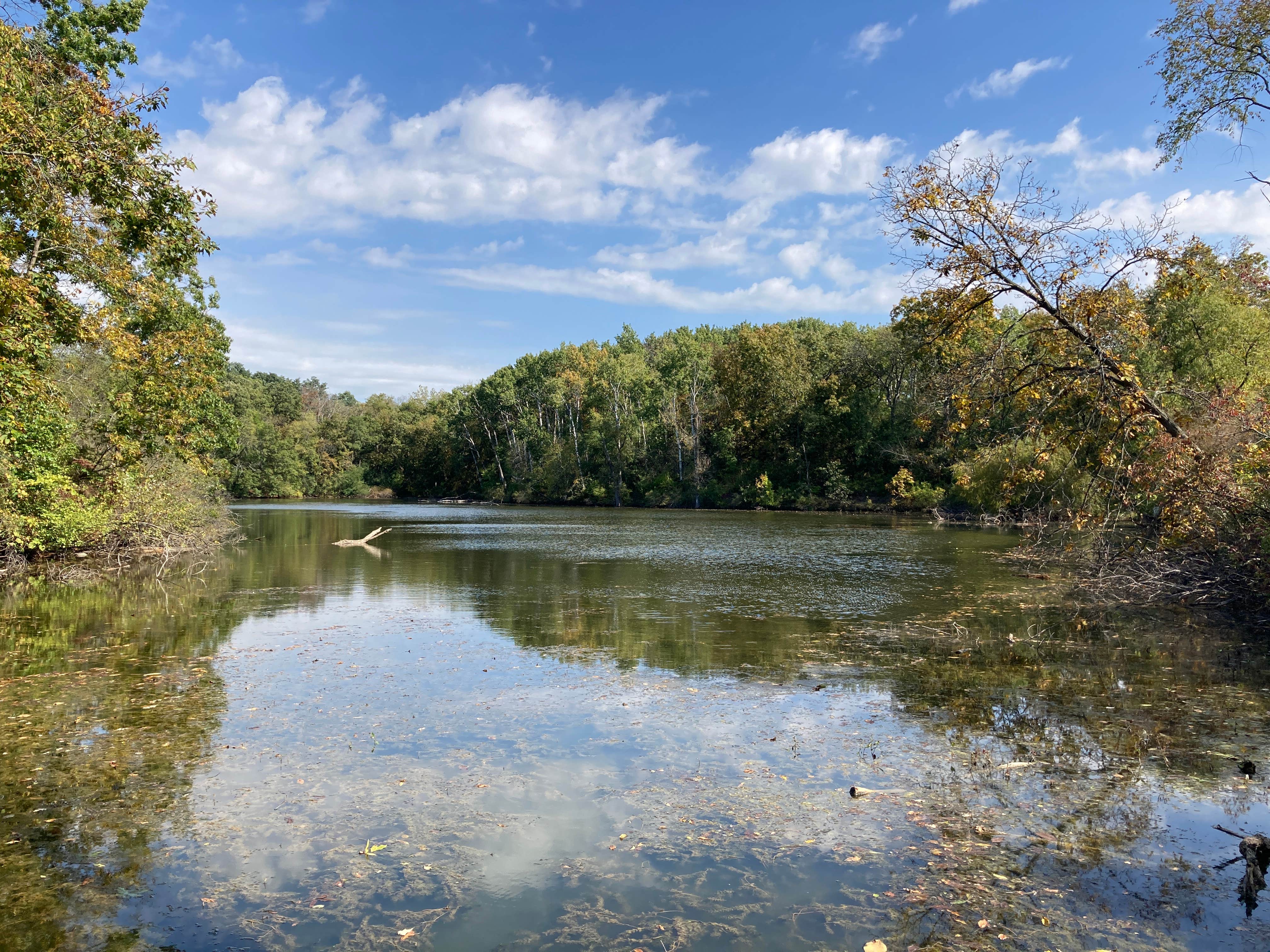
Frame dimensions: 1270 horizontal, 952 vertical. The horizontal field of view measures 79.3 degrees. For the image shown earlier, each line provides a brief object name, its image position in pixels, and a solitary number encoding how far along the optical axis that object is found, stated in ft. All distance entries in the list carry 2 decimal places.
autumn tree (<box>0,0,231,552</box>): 38.24
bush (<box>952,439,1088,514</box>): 108.68
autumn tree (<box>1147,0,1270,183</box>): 42.45
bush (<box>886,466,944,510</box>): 174.70
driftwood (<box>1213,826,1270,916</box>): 16.52
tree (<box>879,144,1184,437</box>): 42.37
